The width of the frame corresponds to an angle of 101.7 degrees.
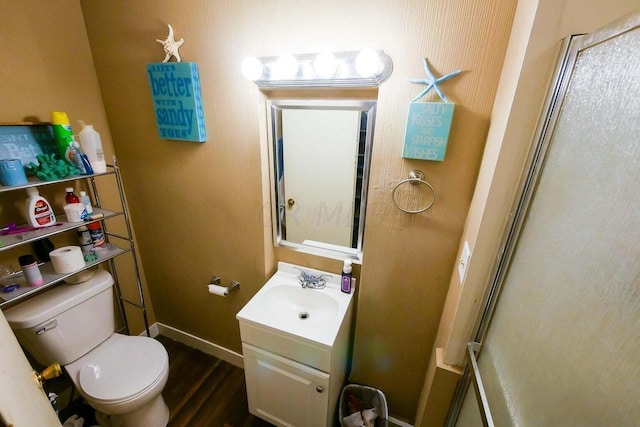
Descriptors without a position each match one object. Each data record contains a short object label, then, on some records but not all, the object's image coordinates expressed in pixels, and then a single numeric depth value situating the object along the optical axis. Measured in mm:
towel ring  1035
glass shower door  396
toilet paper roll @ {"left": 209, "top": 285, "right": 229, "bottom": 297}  1538
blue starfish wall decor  900
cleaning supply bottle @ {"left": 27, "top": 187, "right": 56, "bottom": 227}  1165
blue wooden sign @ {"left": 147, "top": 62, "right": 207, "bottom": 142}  1215
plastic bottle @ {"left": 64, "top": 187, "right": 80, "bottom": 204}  1310
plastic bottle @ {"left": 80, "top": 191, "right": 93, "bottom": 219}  1333
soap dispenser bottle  1322
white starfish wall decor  1188
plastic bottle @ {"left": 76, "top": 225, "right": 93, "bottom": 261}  1406
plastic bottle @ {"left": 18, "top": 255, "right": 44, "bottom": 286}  1143
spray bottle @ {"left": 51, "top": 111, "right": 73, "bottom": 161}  1220
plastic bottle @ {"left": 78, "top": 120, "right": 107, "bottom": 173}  1266
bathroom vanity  1144
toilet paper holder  1600
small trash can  1398
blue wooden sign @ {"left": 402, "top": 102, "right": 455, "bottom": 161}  922
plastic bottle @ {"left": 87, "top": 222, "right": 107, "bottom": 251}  1453
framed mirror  1182
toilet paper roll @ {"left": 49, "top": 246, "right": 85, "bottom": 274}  1234
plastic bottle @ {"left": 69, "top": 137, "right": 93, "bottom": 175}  1237
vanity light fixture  944
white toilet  1205
